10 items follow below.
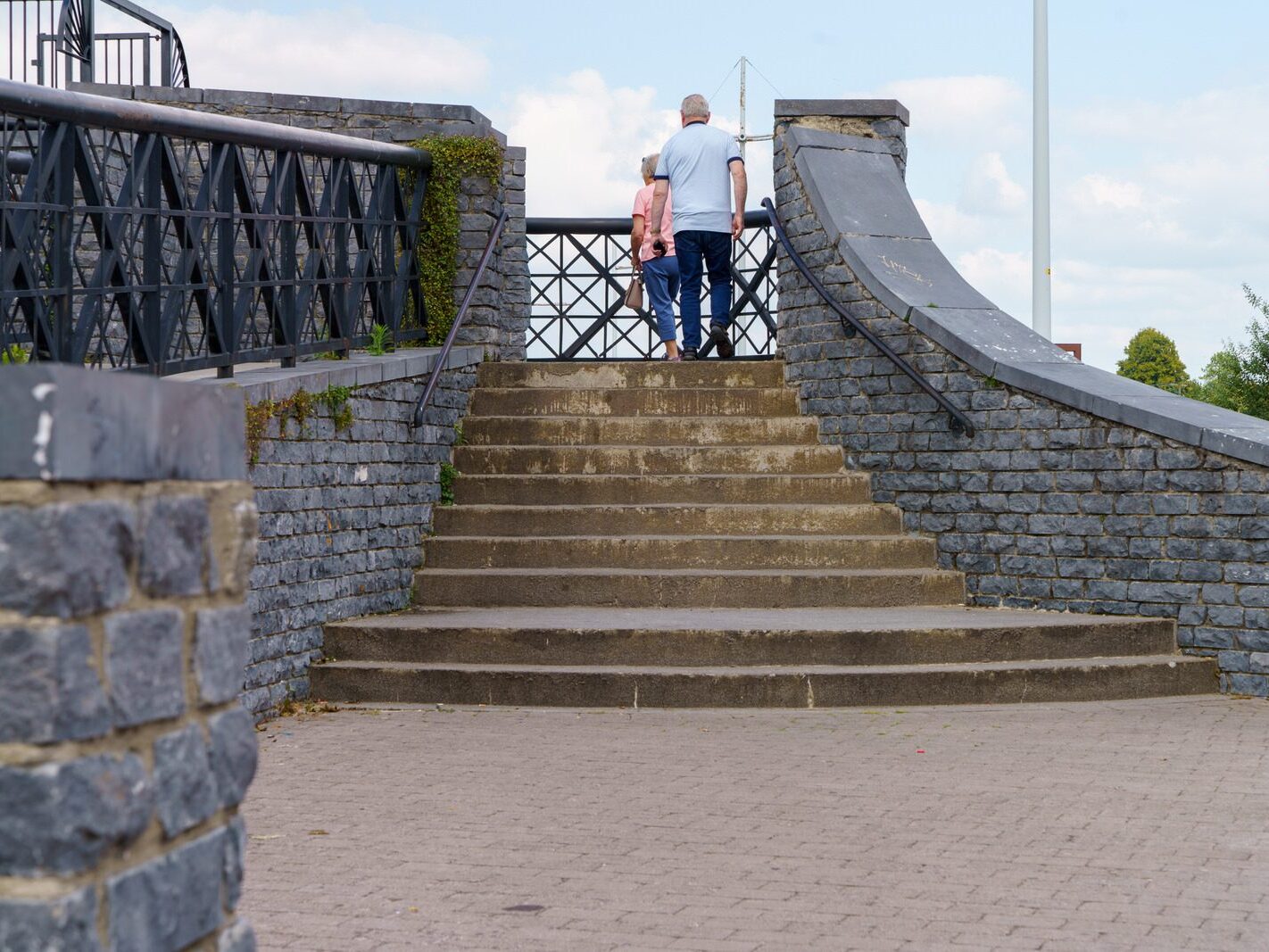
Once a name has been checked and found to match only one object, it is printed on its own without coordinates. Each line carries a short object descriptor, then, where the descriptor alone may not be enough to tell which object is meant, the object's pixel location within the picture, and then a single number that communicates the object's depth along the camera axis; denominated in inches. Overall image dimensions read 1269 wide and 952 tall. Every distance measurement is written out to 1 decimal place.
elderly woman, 495.5
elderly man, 466.6
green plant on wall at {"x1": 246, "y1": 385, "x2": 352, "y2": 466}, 316.2
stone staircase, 331.0
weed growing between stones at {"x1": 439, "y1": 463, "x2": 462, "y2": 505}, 420.5
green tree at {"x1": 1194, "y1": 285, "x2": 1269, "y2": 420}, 1155.3
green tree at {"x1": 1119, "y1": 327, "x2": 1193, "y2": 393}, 1533.0
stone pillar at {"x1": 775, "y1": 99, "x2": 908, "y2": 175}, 473.7
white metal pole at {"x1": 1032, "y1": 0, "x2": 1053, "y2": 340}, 602.9
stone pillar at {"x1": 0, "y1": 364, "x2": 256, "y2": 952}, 102.5
